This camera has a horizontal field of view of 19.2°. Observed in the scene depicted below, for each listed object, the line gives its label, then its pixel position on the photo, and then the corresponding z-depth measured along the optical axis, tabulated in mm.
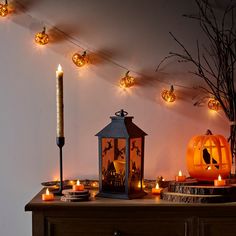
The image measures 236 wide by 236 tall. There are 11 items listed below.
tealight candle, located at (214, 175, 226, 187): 2482
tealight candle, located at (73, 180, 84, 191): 2499
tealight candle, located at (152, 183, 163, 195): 2567
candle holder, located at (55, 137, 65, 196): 2551
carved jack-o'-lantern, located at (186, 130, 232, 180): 2571
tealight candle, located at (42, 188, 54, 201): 2446
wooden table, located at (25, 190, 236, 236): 2391
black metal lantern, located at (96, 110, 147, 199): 2510
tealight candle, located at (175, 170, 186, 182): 2574
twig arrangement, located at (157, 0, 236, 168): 2709
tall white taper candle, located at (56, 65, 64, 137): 2544
